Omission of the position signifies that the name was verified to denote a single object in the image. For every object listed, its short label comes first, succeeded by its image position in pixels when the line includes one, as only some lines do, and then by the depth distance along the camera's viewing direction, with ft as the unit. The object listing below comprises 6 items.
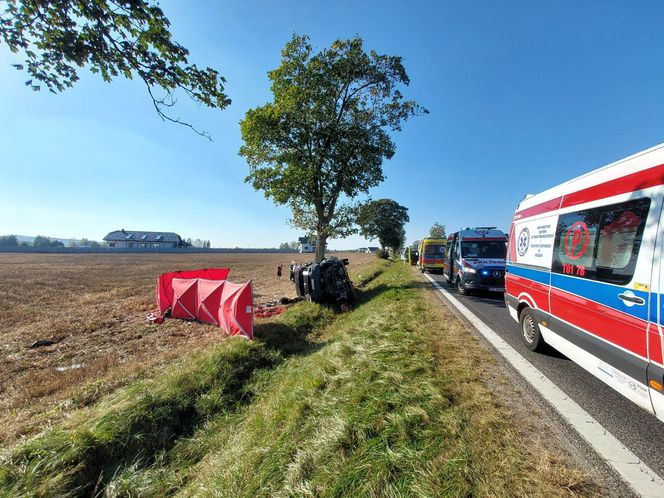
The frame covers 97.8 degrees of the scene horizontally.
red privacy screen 22.65
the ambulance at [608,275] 8.02
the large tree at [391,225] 171.63
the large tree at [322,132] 45.60
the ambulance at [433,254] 69.77
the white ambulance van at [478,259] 32.40
